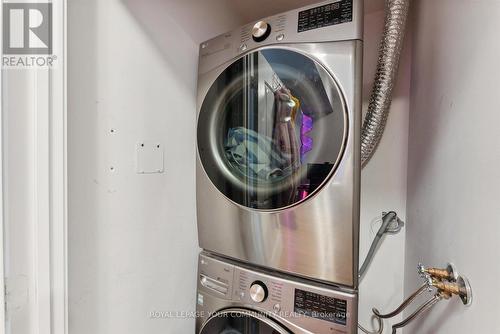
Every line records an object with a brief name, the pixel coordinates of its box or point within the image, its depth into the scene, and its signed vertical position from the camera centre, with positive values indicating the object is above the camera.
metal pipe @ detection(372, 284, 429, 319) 0.75 -0.43
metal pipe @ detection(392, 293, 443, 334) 0.71 -0.41
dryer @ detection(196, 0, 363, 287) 0.77 +0.06
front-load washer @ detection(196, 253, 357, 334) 0.79 -0.47
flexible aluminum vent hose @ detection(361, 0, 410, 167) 0.95 +0.33
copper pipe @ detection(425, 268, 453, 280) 0.69 -0.30
